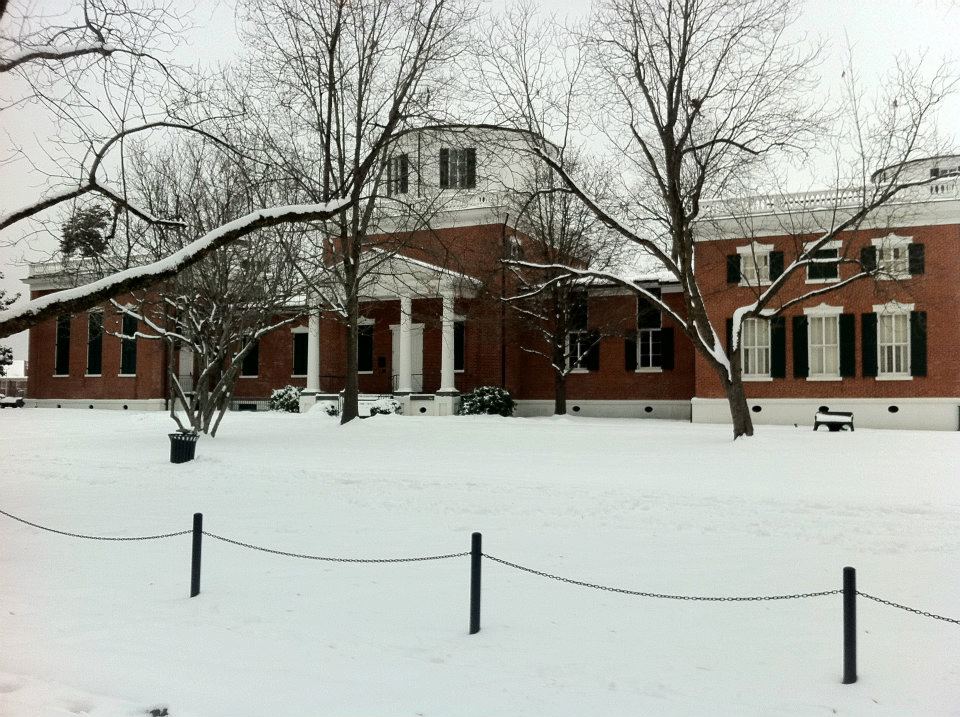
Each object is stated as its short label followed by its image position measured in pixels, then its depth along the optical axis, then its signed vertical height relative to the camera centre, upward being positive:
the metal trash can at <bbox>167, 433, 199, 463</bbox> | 15.86 -1.27
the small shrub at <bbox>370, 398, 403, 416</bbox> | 28.12 -0.78
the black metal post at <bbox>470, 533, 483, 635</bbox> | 6.41 -1.68
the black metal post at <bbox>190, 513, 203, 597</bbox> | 7.38 -1.74
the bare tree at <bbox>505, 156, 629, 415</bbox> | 28.09 +4.63
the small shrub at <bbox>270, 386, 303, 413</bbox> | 31.72 -0.55
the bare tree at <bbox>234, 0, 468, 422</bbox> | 20.22 +8.25
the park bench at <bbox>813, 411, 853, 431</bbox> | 22.92 -1.03
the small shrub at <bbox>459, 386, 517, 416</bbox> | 28.31 -0.64
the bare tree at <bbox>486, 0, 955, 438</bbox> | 18.27 +6.07
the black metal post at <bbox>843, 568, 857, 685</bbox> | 5.21 -1.67
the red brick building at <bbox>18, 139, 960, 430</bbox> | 26.11 +1.91
